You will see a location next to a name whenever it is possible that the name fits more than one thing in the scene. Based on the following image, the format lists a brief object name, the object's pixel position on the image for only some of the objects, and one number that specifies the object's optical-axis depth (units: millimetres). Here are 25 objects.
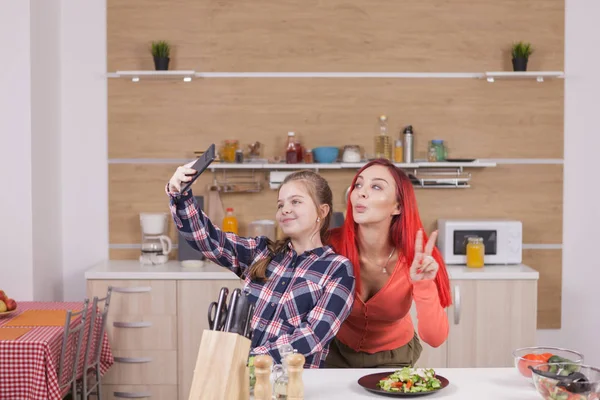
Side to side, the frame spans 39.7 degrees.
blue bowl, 4684
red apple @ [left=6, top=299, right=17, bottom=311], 3707
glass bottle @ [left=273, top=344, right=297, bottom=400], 2018
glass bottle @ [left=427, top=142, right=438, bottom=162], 4734
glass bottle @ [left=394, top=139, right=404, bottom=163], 4703
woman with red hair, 2666
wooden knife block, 1854
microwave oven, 4547
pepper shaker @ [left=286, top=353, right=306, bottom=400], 1945
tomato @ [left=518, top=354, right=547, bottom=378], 2234
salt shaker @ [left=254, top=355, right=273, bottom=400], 1921
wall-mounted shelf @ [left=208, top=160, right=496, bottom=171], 4645
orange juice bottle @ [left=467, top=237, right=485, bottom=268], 4480
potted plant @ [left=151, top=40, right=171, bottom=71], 4660
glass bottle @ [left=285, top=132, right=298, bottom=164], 4688
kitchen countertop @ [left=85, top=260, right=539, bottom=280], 4359
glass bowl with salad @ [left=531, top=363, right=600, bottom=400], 1929
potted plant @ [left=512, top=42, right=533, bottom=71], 4668
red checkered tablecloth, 3242
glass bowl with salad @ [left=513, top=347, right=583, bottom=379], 2211
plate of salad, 2158
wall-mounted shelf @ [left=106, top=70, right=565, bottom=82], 4777
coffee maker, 4637
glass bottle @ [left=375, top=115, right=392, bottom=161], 4730
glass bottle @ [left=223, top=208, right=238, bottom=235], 4695
